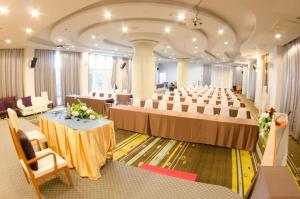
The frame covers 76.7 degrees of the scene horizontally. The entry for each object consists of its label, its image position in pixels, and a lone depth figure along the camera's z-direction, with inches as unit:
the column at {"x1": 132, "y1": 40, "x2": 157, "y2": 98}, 354.9
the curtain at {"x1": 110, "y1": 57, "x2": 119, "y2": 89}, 601.0
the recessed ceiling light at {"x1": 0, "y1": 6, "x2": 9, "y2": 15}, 152.5
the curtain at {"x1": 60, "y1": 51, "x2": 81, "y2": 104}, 459.4
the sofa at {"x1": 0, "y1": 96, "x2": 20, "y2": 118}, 319.9
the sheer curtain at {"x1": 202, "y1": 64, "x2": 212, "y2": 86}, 997.8
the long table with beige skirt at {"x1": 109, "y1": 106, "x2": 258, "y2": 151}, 189.6
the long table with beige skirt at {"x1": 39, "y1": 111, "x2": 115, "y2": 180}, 132.0
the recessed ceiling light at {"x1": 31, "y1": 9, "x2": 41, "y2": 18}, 163.9
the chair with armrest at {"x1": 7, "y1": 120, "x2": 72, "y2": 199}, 103.5
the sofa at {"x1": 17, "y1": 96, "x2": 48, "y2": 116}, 338.0
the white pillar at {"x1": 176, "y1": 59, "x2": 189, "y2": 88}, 744.3
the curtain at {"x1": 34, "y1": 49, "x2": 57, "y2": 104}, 409.7
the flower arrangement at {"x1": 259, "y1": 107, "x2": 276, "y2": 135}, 150.4
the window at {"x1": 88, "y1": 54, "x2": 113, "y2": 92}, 554.6
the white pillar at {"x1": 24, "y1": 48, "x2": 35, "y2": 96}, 379.2
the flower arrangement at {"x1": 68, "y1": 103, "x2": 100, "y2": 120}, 165.7
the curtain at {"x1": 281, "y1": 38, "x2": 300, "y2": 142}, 231.8
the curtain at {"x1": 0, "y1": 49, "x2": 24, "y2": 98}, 357.1
